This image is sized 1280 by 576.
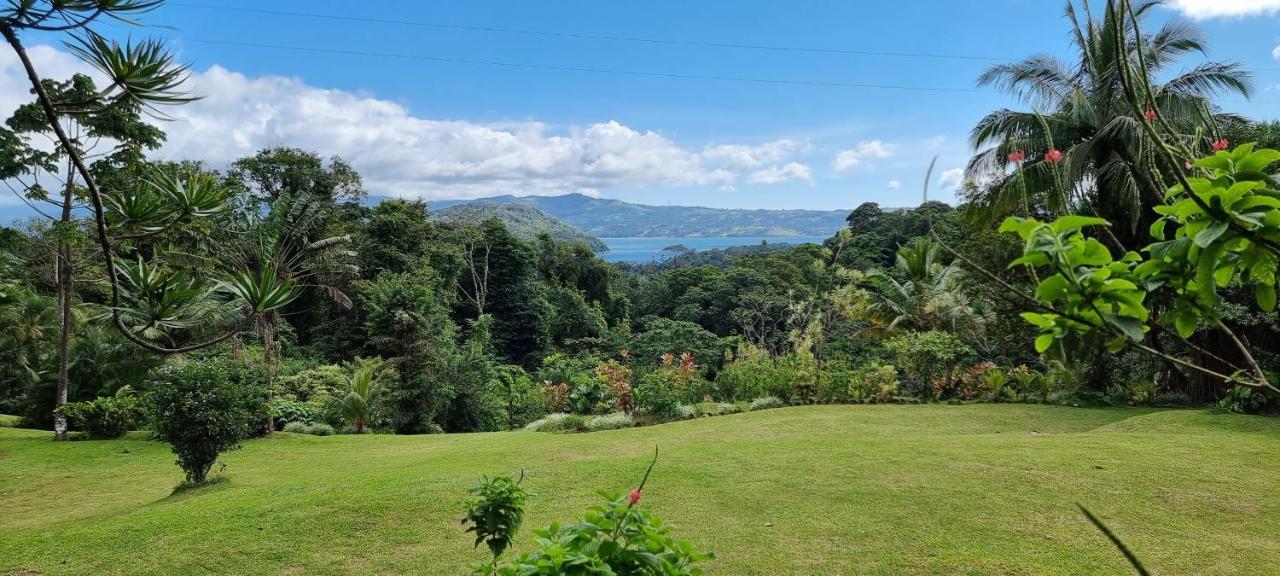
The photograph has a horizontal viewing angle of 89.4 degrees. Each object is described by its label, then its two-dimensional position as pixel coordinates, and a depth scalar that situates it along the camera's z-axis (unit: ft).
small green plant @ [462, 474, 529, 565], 10.37
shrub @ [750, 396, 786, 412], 37.60
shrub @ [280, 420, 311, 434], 42.55
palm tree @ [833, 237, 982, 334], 49.16
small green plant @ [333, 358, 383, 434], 43.93
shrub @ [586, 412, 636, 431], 34.47
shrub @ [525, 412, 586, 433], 34.83
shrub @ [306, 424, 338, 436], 42.80
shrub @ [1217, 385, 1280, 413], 26.96
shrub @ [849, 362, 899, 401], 37.76
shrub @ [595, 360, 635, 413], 38.09
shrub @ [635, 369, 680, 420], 35.73
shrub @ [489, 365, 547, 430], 50.85
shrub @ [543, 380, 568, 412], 43.64
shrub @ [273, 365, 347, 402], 48.29
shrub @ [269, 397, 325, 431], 44.19
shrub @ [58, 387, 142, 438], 35.83
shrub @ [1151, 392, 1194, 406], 33.24
